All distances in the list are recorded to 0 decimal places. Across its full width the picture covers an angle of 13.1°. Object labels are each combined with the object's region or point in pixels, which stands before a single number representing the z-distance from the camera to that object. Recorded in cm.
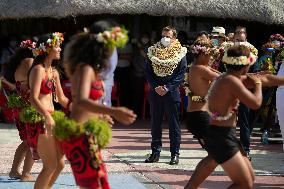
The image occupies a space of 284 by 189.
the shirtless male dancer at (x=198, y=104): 1354
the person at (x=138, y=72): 2829
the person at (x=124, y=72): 2889
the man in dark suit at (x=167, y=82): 1672
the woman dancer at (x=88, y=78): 942
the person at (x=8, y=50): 2931
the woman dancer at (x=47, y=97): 1201
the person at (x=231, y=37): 1930
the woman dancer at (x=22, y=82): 1455
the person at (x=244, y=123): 1745
